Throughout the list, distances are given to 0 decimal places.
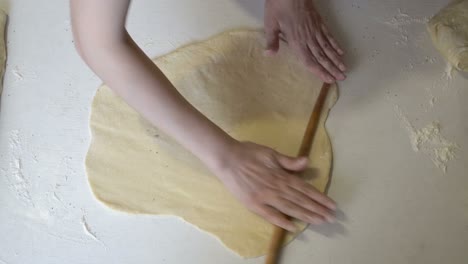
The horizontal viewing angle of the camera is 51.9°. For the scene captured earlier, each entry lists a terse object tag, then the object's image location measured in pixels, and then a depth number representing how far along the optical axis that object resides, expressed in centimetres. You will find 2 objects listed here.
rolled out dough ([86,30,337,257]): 95
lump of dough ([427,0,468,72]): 109
